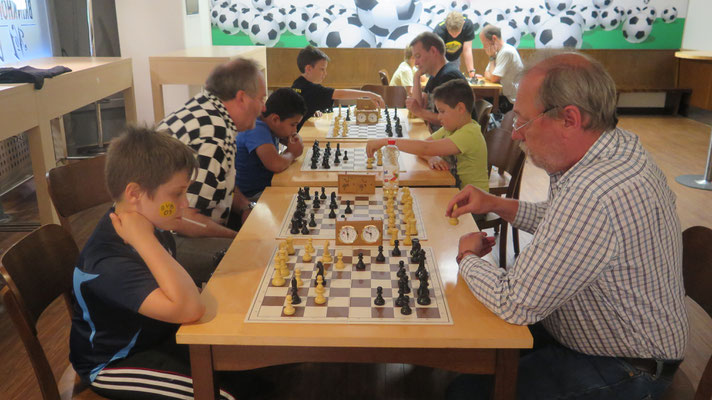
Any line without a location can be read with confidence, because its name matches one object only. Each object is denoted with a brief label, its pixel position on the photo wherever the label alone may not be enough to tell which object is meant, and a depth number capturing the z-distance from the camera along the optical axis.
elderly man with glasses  1.35
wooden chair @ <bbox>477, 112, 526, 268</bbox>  3.03
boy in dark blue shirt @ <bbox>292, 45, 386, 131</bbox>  4.25
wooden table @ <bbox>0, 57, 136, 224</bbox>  3.16
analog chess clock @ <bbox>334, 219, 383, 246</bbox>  1.80
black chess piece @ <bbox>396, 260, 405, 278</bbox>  1.56
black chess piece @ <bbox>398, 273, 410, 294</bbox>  1.49
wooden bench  8.16
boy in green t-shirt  2.82
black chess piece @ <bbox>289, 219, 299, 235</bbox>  1.92
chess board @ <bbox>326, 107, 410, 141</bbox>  3.44
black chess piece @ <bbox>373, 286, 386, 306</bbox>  1.45
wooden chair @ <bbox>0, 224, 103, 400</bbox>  1.43
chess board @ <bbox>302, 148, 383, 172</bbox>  2.75
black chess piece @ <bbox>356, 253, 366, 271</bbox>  1.65
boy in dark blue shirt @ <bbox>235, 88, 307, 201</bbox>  2.86
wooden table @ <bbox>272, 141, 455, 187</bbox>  2.53
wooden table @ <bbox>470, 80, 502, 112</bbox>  6.18
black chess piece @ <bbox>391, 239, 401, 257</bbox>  1.75
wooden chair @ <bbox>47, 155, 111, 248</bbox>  2.23
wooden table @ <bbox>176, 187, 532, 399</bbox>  1.31
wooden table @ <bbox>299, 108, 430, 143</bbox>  3.41
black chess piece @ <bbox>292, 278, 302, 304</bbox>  1.45
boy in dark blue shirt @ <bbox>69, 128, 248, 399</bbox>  1.43
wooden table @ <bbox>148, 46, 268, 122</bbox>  4.97
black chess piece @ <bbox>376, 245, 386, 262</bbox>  1.71
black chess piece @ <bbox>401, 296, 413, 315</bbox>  1.40
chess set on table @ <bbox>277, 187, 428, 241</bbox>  1.93
